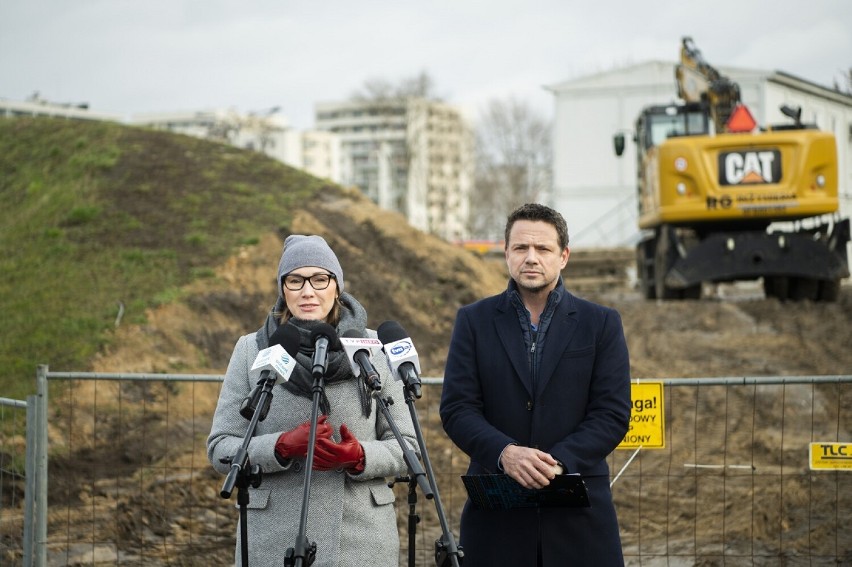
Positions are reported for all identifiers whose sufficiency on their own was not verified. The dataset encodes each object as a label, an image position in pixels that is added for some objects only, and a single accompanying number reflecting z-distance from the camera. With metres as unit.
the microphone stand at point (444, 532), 3.56
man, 4.30
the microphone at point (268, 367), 3.77
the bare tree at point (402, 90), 65.69
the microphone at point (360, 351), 3.97
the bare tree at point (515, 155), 76.62
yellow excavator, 18.17
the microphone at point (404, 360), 3.88
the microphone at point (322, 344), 3.75
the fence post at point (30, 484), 6.51
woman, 4.17
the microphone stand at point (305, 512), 3.52
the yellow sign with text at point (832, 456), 6.55
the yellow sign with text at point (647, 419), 6.45
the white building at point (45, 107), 50.29
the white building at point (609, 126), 45.62
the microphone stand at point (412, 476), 3.64
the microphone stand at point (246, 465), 3.63
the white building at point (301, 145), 136.12
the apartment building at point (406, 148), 67.00
